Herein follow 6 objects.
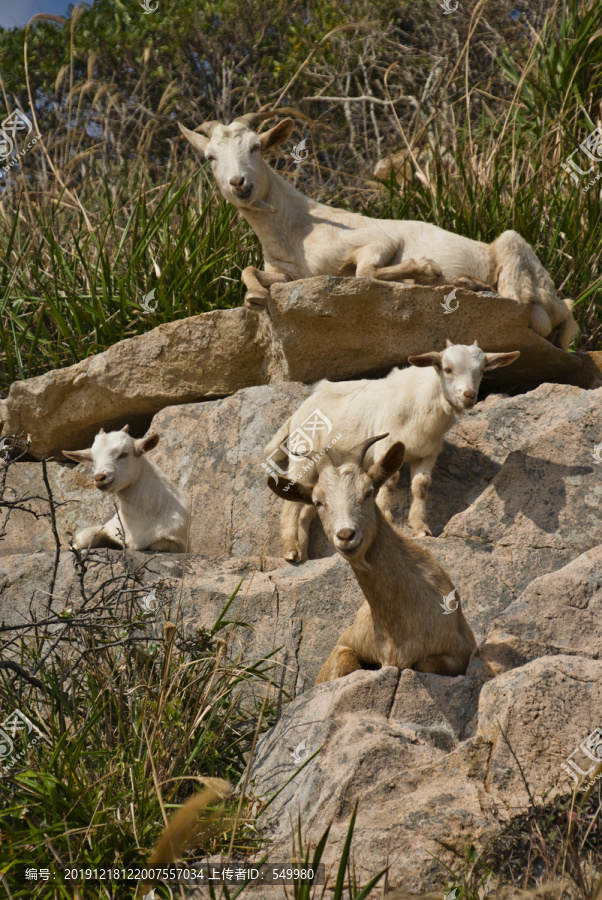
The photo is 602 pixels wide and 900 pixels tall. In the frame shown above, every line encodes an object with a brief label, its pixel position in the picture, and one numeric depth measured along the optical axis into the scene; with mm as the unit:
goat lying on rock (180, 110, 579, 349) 14516
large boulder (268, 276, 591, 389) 14031
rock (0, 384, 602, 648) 12352
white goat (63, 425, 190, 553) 13500
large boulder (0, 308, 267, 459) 15281
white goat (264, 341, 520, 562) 12695
